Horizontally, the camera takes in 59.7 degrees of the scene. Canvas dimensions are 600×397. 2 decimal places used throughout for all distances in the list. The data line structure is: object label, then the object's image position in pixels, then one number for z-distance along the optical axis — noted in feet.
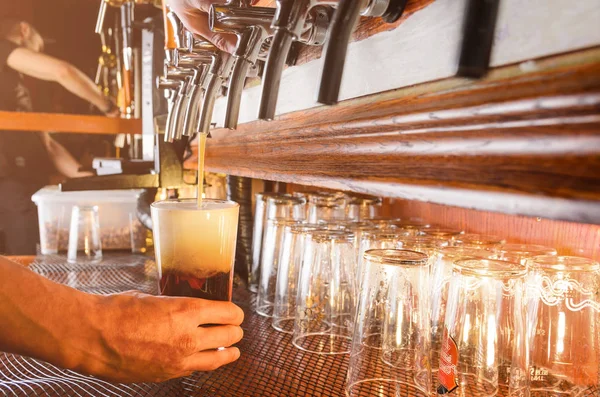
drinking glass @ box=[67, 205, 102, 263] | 6.84
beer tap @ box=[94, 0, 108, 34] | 11.46
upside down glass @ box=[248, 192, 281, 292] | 5.37
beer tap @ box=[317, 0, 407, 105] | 1.87
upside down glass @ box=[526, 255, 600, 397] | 2.79
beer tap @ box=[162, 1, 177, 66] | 6.65
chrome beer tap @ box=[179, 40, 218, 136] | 4.17
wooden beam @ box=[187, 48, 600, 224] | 1.38
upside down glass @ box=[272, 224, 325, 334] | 4.28
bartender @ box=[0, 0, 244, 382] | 2.65
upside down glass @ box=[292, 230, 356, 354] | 3.95
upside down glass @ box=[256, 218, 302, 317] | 4.68
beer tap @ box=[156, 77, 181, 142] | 5.72
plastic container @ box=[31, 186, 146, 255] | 7.65
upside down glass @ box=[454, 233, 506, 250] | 3.57
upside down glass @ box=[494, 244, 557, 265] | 3.41
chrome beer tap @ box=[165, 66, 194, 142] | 5.04
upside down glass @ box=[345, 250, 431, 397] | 2.90
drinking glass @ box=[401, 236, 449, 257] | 3.53
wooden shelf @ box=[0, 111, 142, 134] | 9.32
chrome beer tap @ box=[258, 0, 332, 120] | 2.21
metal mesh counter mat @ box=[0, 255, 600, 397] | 3.05
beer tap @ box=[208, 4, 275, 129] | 2.82
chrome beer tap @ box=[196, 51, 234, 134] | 3.74
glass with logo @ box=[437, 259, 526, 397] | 2.71
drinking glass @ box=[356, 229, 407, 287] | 3.73
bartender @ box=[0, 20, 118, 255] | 16.19
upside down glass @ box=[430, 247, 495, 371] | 3.29
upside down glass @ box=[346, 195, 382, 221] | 5.67
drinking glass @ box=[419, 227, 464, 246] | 3.96
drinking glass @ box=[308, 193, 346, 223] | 5.33
